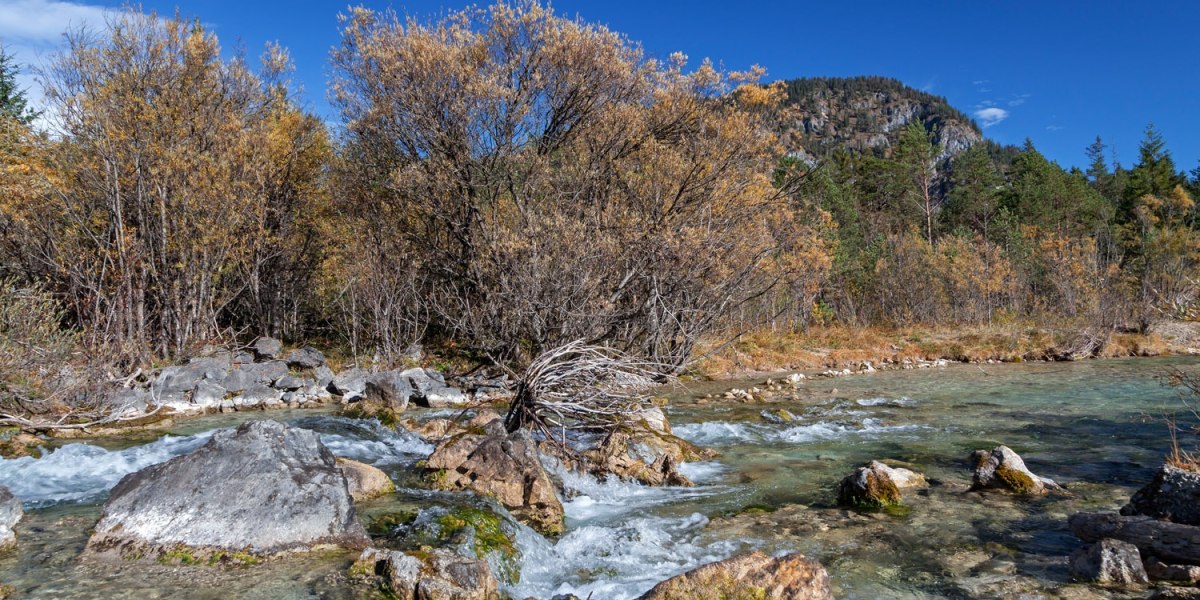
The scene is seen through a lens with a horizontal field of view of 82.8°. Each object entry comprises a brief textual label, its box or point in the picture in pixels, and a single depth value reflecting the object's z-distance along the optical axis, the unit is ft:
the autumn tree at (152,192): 47.73
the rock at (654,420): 32.99
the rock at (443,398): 44.99
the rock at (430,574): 14.32
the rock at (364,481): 22.18
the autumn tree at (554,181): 50.85
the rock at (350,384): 47.55
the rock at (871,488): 22.38
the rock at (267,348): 55.21
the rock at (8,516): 17.06
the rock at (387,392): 42.93
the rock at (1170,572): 15.12
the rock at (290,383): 47.85
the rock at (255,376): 45.88
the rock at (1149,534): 15.81
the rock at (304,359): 52.65
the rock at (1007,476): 23.44
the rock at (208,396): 42.68
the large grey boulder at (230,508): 16.60
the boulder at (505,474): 21.53
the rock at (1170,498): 17.43
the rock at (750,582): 13.83
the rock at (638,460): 26.71
